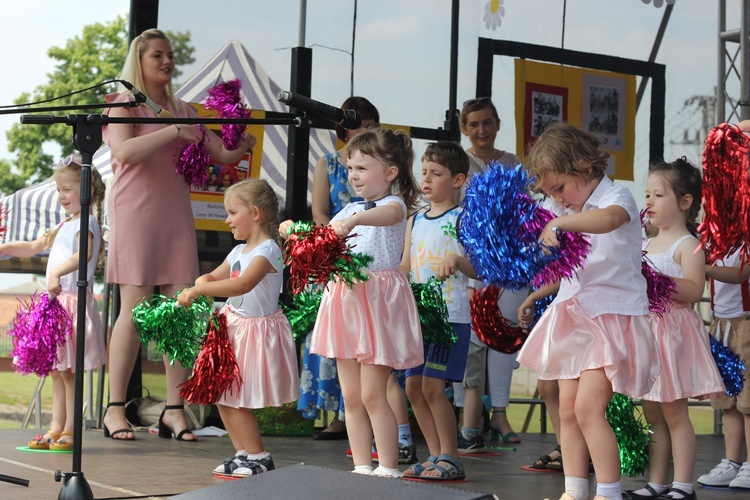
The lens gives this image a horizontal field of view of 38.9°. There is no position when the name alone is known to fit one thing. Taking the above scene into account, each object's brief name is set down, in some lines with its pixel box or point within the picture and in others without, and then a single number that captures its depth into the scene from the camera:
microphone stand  3.15
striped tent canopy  6.15
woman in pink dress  5.29
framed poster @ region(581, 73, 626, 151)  7.06
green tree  33.94
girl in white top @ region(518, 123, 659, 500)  3.38
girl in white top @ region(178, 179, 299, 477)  4.20
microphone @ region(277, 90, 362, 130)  3.05
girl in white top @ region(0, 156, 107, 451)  4.95
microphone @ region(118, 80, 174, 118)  3.34
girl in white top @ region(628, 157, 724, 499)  3.92
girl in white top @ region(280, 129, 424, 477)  3.92
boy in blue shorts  4.27
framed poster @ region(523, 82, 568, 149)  6.99
